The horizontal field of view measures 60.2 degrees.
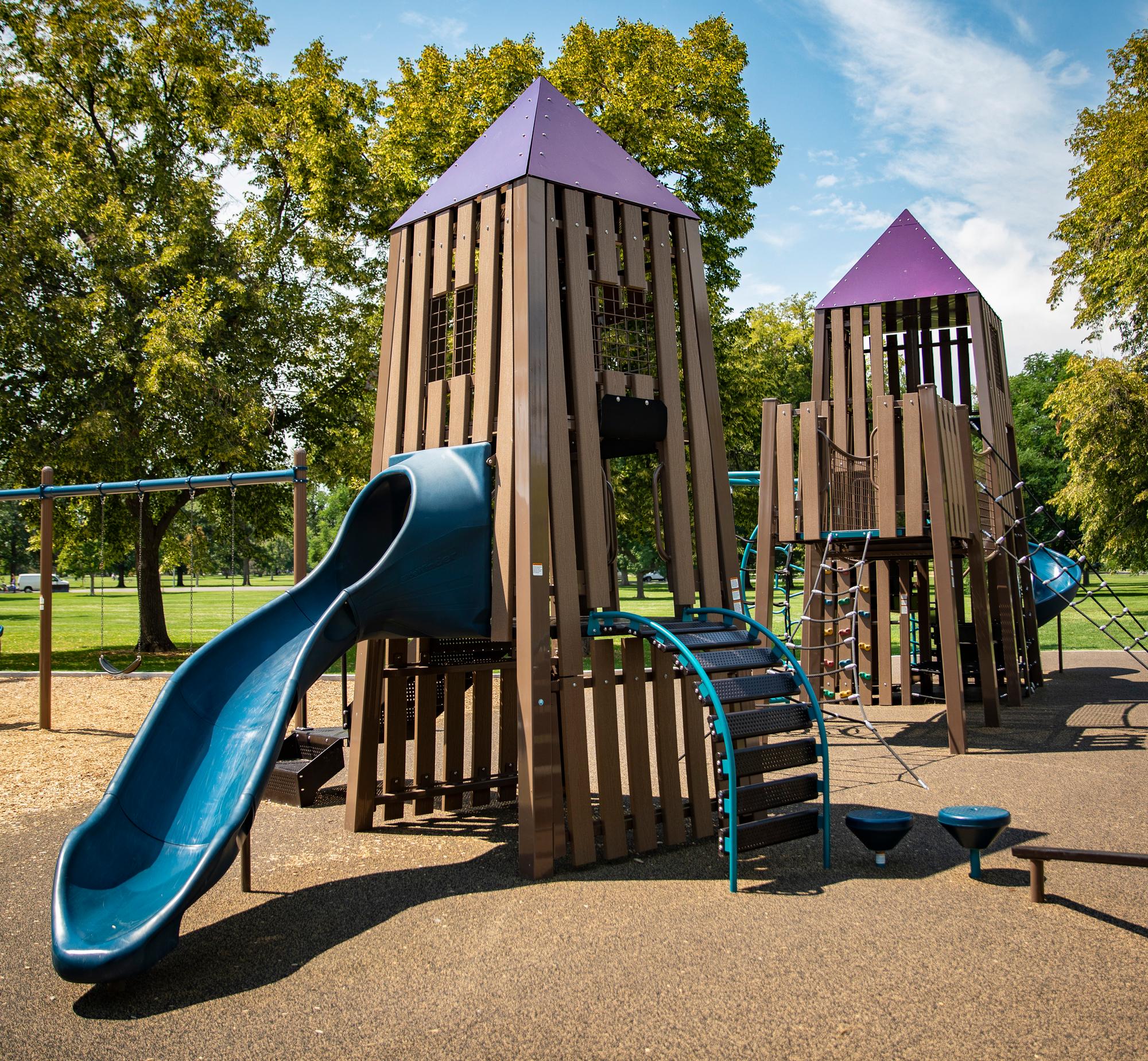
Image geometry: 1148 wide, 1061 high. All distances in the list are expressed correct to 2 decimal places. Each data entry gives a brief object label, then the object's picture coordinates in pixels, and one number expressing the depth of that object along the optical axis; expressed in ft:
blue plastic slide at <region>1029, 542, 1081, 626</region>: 52.65
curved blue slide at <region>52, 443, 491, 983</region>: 14.23
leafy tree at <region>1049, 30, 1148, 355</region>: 77.25
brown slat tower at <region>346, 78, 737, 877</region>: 19.47
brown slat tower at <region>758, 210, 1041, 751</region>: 31.76
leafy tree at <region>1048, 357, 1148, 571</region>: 81.61
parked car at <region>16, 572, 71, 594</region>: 244.42
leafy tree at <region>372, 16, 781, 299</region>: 56.70
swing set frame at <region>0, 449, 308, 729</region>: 30.68
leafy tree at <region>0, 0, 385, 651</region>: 58.18
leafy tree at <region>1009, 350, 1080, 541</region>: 170.60
